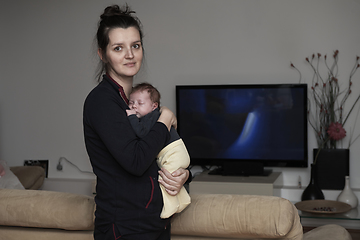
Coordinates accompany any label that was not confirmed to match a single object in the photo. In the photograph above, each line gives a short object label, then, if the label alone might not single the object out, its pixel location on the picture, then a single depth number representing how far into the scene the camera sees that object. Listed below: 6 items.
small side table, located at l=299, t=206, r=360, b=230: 3.27
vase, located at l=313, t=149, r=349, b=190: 3.86
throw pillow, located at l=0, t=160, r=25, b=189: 2.91
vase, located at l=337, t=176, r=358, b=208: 3.57
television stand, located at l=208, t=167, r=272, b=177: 4.11
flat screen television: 4.07
